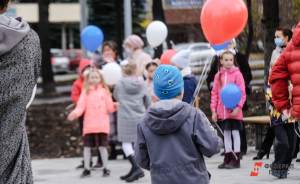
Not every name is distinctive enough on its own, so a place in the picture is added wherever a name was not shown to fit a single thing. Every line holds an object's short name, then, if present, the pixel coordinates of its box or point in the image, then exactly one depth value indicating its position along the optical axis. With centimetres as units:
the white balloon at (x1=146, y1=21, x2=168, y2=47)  1278
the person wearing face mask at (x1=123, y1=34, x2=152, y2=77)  1283
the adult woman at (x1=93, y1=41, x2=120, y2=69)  1276
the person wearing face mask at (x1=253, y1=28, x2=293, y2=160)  1061
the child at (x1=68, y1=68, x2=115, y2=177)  1134
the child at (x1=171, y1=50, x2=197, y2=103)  1081
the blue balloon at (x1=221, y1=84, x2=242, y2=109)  1105
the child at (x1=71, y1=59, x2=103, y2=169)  1237
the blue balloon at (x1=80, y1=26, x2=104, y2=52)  1366
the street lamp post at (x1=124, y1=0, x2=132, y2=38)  1764
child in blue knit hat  590
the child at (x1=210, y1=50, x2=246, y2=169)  1154
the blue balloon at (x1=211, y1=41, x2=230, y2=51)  1004
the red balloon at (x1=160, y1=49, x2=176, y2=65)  1101
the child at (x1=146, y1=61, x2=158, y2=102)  1155
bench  1334
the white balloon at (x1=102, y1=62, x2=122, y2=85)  1253
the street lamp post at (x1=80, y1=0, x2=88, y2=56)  2139
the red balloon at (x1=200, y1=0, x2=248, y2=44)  936
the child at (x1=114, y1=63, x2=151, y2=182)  1147
